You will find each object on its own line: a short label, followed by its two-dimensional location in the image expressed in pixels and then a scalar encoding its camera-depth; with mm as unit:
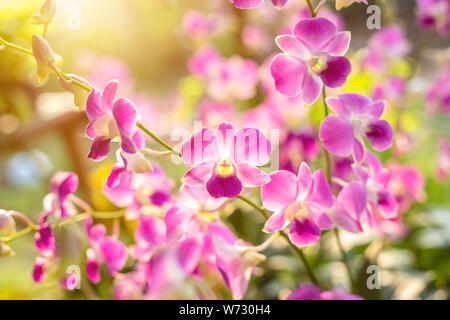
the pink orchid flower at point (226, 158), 394
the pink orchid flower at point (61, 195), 502
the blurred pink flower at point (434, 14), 840
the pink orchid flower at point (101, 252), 542
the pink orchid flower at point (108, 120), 387
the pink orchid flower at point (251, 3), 400
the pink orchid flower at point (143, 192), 523
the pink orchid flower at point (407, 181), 861
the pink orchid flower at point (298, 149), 729
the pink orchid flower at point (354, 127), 421
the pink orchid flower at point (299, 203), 410
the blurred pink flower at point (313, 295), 466
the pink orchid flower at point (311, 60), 407
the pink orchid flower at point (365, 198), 438
